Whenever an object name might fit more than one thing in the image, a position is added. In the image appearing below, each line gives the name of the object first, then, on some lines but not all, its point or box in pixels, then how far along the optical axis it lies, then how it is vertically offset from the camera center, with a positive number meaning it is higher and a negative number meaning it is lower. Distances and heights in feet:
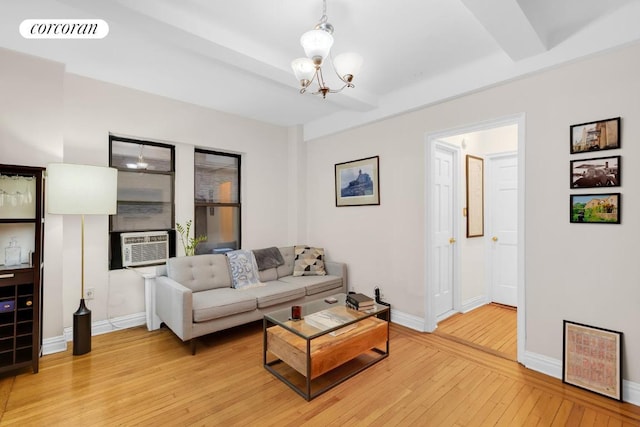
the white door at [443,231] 11.80 -0.67
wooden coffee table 7.36 -3.49
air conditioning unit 11.25 -1.27
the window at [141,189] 11.18 +1.02
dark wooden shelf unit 7.73 -2.14
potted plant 12.37 -1.02
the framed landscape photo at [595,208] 7.06 +0.16
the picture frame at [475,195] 13.23 +0.87
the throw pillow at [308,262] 13.52 -2.13
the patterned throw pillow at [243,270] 11.71 -2.17
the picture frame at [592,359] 6.98 -3.46
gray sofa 9.15 -2.79
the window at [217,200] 13.38 +0.66
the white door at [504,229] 13.60 -0.66
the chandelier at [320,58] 5.95 +3.37
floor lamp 8.29 +0.55
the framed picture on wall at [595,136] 7.03 +1.90
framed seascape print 12.50 +1.42
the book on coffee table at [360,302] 8.96 -2.62
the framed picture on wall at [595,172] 7.05 +1.03
